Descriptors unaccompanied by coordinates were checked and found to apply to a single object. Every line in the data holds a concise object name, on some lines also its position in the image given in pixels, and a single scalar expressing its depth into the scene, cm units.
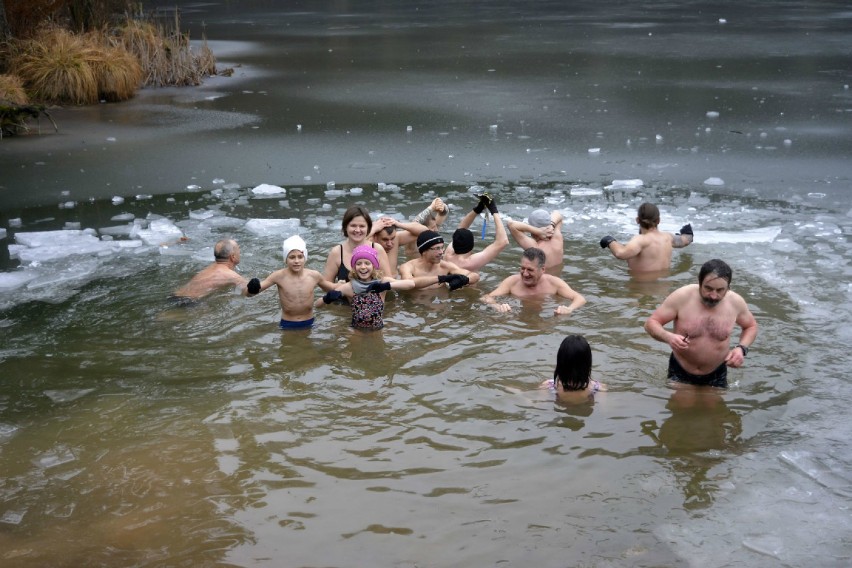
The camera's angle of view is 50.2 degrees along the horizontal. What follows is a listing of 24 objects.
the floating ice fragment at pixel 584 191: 1222
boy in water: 824
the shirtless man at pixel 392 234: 926
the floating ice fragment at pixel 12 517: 539
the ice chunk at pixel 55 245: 1020
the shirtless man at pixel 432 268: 887
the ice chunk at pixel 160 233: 1076
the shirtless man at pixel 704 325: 664
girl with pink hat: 809
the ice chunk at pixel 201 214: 1160
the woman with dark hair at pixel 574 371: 659
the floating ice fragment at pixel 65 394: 705
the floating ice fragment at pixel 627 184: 1248
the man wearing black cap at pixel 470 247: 950
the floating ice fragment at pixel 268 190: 1257
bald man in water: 909
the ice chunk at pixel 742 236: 1041
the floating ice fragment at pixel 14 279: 937
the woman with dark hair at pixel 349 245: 871
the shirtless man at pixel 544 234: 972
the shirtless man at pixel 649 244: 953
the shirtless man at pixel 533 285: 865
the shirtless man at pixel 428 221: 970
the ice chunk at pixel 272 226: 1104
